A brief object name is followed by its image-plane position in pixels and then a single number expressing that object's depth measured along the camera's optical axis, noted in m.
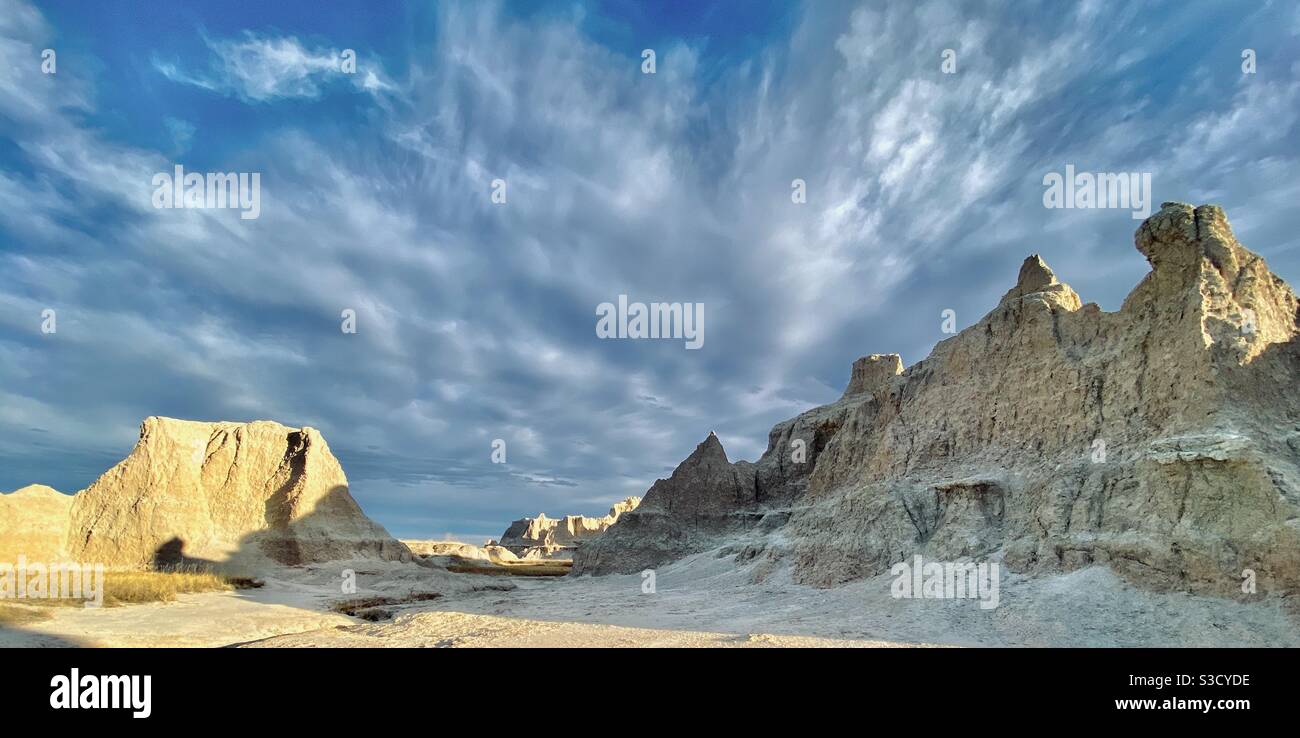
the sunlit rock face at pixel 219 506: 34.56
